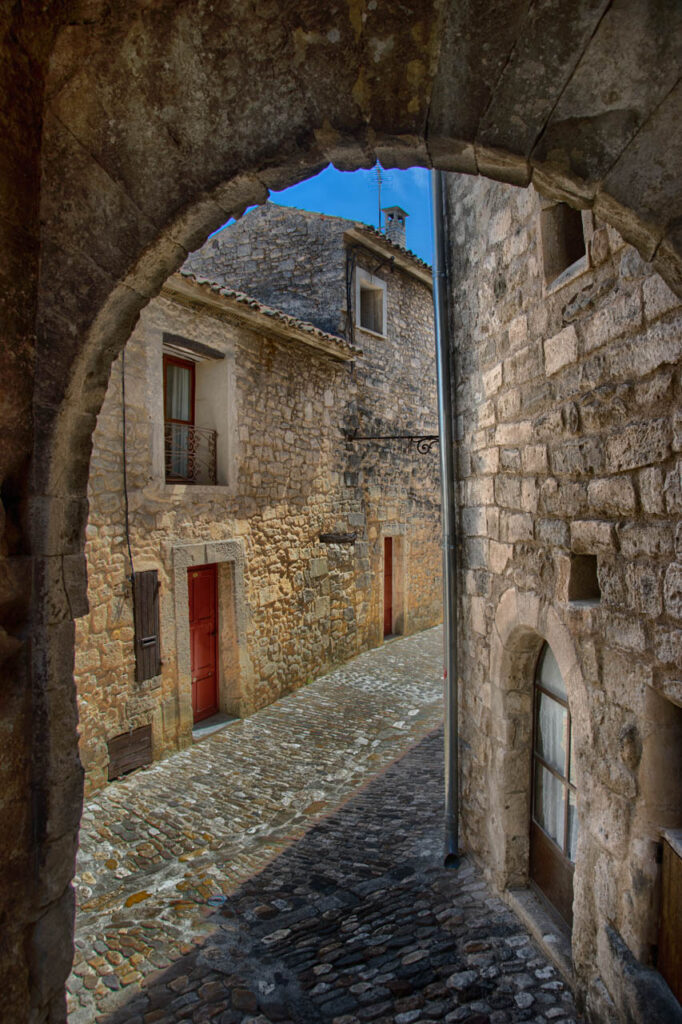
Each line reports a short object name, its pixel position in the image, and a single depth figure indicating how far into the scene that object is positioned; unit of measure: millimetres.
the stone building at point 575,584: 2078
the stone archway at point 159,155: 1363
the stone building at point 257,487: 5863
